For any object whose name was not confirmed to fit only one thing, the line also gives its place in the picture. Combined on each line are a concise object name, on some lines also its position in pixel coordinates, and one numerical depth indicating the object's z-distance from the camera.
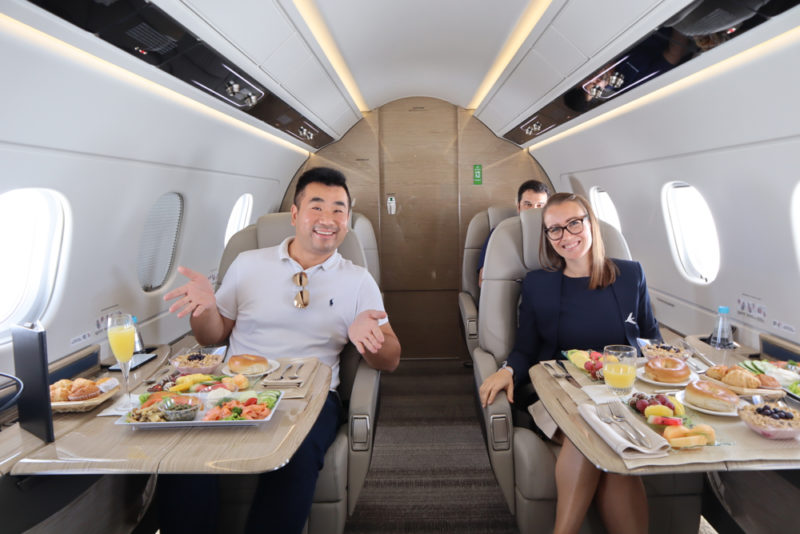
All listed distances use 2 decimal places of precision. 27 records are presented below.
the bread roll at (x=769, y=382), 1.76
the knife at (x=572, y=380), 1.92
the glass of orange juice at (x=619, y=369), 1.79
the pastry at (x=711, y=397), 1.61
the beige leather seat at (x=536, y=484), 2.15
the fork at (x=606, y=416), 1.54
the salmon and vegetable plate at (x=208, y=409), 1.54
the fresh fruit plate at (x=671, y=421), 1.39
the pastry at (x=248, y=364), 1.99
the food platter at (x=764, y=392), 1.72
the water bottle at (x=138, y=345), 2.77
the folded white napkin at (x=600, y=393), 1.73
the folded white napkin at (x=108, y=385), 1.83
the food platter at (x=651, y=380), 1.84
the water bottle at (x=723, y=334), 2.74
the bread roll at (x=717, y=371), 1.88
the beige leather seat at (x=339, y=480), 2.15
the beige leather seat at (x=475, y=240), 5.07
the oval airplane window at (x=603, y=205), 5.05
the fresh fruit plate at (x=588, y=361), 1.98
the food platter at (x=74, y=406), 1.68
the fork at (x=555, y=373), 2.01
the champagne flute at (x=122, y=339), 1.86
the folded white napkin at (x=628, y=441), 1.37
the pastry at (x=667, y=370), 1.85
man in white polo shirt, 2.49
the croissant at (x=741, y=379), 1.76
